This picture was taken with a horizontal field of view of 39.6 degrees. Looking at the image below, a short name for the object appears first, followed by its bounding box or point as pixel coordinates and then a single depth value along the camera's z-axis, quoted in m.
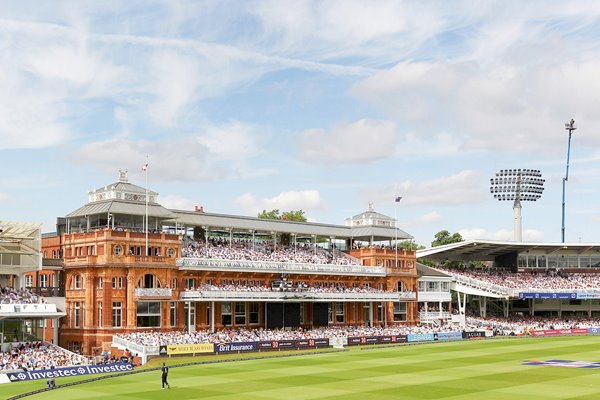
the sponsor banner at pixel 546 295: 106.38
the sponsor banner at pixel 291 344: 73.00
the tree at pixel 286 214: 127.06
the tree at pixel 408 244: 137.62
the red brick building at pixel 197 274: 71.56
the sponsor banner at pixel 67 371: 52.97
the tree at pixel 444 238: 147.38
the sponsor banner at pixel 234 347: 69.75
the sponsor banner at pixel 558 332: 96.11
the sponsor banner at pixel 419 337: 85.94
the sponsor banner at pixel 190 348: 66.06
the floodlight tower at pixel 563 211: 122.90
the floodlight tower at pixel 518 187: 119.12
